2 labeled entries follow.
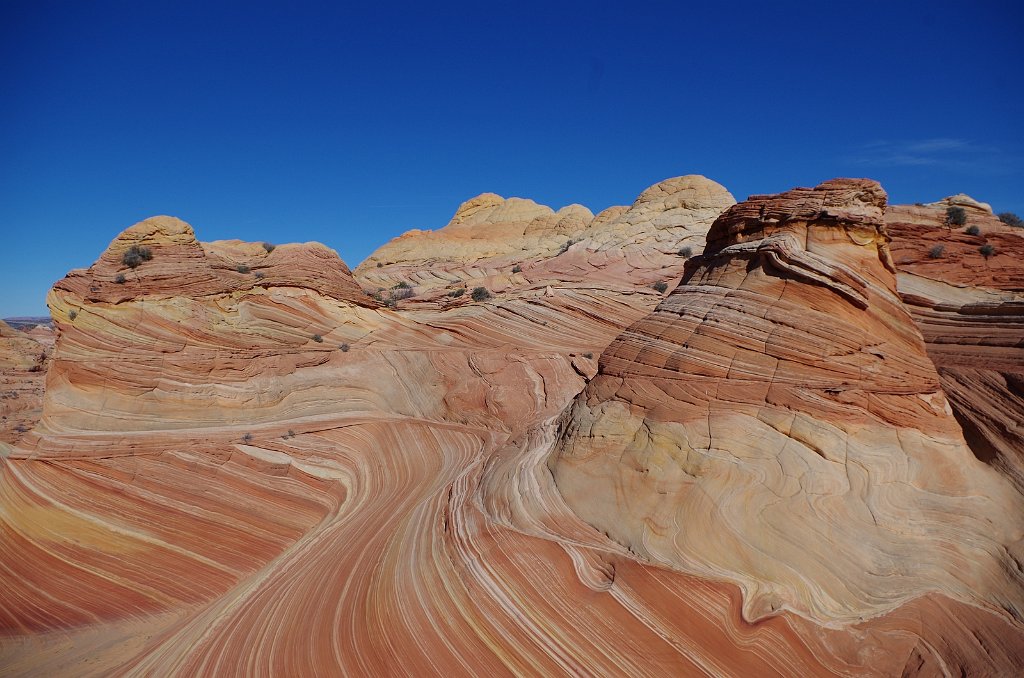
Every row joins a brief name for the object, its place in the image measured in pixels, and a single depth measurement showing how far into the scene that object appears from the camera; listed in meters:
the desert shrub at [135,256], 11.91
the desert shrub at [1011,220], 12.33
